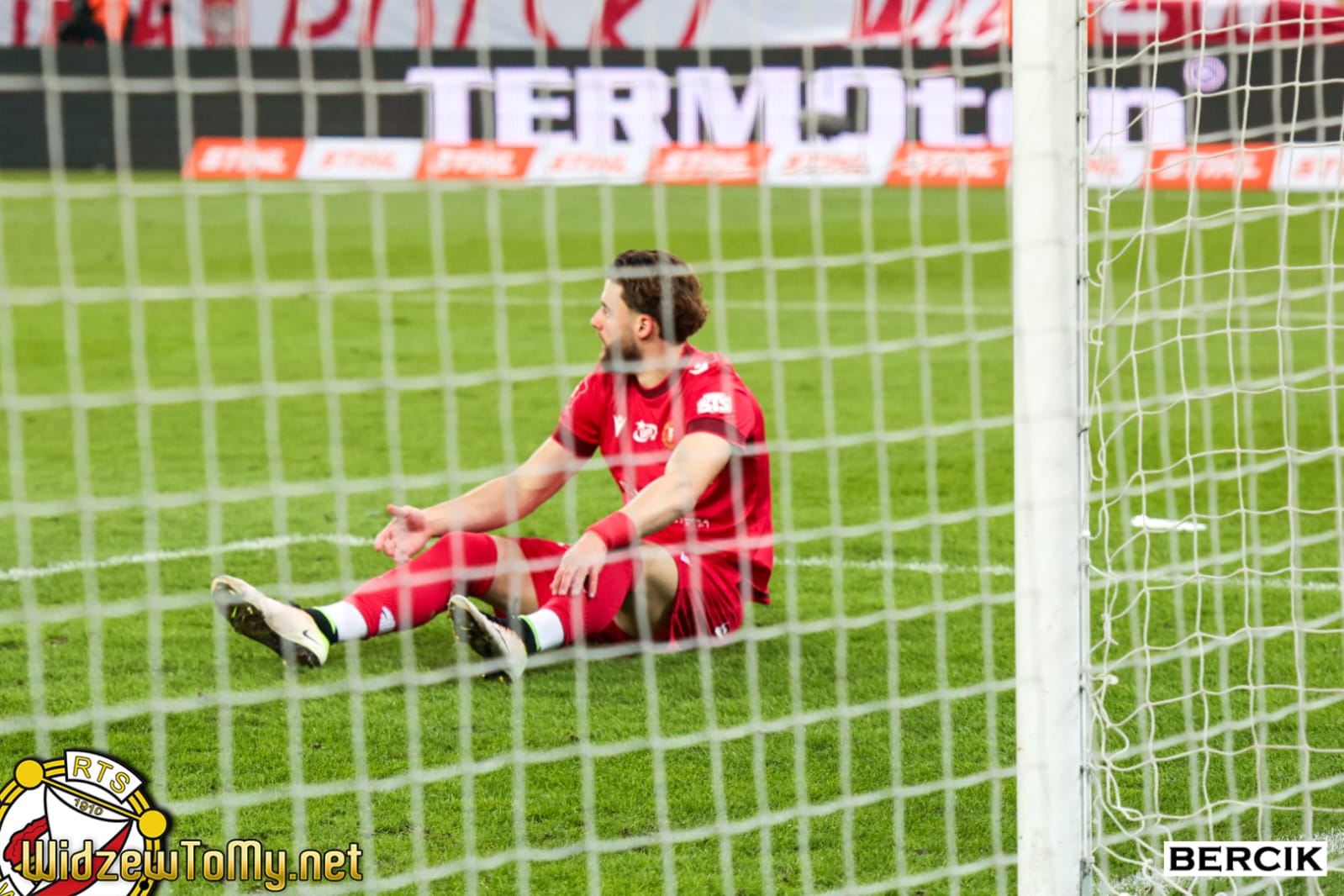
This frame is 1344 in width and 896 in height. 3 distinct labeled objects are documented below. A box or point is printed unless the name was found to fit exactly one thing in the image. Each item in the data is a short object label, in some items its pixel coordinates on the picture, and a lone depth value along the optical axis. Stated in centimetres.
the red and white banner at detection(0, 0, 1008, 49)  4203
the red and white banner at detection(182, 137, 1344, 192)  3219
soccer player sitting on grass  818
